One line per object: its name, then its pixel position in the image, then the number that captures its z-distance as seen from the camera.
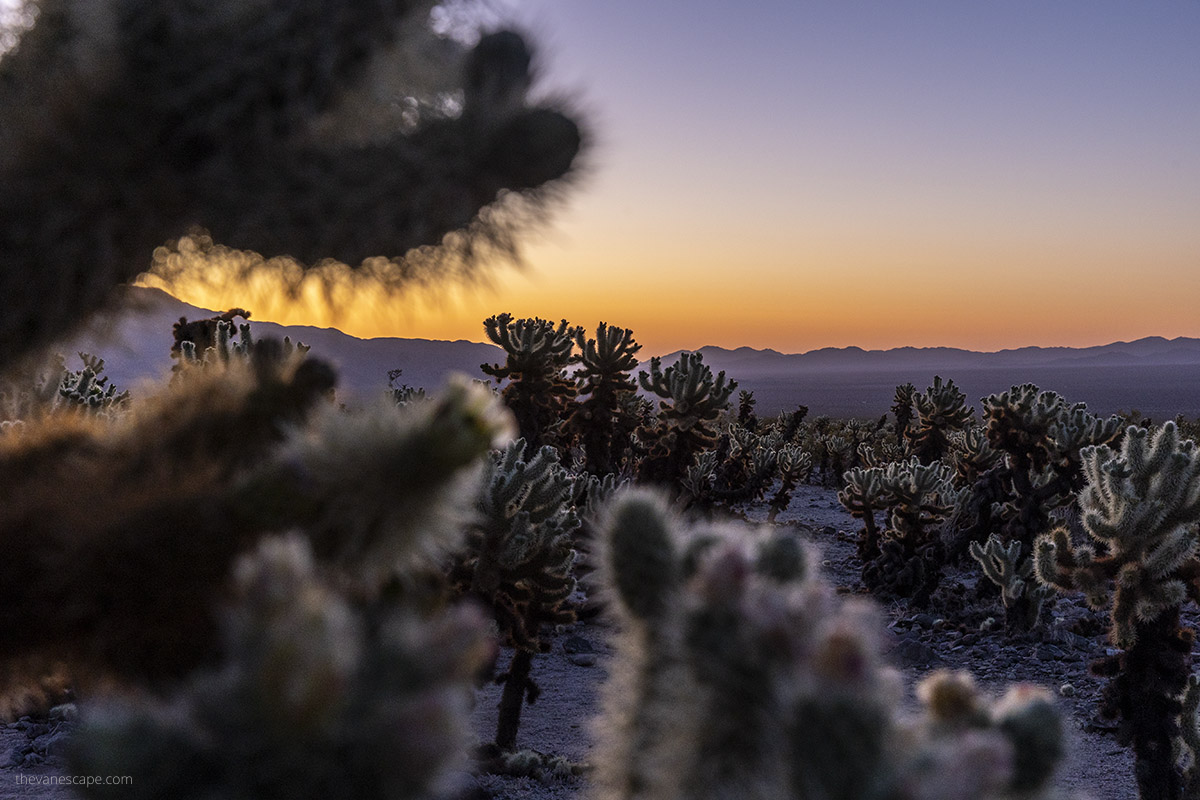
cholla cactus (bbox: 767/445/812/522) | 14.06
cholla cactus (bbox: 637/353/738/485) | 10.25
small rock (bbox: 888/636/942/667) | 8.01
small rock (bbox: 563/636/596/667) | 8.05
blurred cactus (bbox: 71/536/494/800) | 0.81
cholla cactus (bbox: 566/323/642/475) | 10.94
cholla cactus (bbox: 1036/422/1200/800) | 4.81
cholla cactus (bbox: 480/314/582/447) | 10.51
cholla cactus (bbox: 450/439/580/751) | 5.11
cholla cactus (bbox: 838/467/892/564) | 11.38
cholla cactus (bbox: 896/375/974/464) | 15.93
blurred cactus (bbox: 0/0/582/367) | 1.47
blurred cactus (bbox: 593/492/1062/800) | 0.93
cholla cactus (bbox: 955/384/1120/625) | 8.86
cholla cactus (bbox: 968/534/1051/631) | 8.55
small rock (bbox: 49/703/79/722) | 5.24
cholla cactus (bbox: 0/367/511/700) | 1.10
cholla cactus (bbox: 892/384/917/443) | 21.97
